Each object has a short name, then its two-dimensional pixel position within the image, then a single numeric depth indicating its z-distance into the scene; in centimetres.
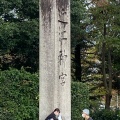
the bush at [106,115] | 1803
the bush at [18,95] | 1334
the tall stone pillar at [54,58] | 1109
